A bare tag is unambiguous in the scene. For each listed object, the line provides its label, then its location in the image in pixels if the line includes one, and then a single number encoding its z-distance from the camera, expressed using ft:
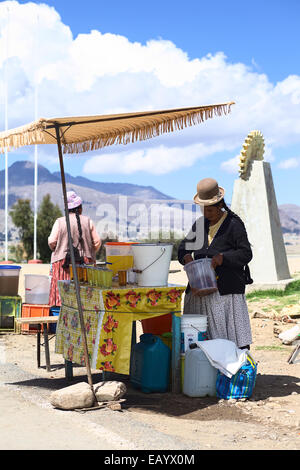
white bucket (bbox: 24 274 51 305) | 31.76
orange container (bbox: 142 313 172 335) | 21.42
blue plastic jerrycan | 20.03
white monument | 50.42
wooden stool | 23.70
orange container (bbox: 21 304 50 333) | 31.60
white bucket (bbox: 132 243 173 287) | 19.07
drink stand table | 18.74
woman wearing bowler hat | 19.84
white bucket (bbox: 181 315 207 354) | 19.88
